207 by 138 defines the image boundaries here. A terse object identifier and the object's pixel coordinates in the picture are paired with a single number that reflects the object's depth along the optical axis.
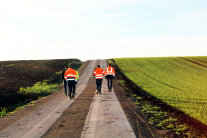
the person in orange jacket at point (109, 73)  17.53
